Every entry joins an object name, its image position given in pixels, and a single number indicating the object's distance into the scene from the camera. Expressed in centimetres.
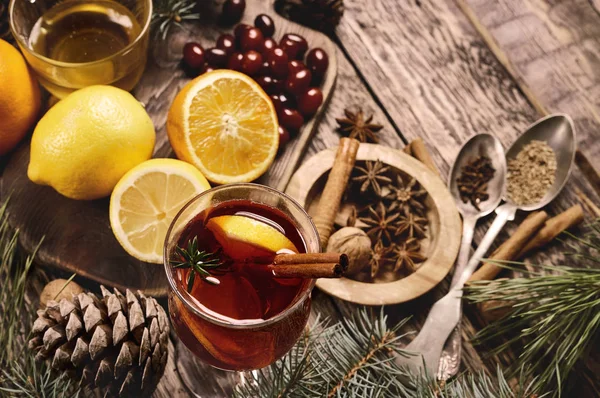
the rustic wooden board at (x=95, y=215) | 49
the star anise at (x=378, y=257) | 51
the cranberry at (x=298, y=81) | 54
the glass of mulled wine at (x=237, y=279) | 39
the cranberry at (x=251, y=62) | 53
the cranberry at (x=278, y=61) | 54
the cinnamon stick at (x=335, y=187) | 51
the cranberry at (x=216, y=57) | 54
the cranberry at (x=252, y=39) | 54
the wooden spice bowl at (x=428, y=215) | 49
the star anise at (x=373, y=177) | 53
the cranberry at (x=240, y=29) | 55
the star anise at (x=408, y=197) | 53
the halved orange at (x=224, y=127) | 49
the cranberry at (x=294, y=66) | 54
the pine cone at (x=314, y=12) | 56
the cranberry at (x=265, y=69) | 54
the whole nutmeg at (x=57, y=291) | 48
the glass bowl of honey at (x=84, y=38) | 49
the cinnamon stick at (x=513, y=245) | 52
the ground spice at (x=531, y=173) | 54
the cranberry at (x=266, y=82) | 54
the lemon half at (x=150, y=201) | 47
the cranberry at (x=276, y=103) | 54
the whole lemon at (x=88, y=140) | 46
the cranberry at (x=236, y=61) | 54
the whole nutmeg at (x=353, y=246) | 49
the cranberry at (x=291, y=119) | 53
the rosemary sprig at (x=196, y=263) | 39
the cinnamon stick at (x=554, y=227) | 54
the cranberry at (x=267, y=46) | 54
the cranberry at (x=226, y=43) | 54
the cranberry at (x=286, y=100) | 54
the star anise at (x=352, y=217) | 52
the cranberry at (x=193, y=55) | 54
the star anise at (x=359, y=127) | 54
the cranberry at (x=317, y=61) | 54
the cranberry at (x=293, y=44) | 55
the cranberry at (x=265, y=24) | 55
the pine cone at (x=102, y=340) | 42
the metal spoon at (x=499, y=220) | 49
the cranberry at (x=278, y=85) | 54
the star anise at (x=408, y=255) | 51
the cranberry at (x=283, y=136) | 53
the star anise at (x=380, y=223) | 53
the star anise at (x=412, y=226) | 52
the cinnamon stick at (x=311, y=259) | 37
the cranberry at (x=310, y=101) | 53
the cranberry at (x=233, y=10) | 55
